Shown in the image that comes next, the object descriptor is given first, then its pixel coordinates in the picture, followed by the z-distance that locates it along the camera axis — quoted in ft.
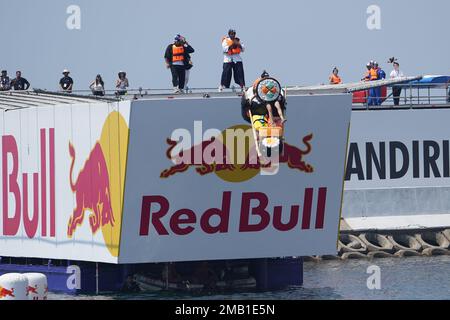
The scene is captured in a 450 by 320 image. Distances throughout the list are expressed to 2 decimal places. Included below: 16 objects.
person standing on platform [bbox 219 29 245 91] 149.59
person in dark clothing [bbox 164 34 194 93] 150.00
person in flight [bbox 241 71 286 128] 130.41
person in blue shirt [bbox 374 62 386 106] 212.84
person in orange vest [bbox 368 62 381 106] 211.61
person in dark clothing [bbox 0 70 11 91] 186.23
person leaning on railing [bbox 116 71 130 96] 160.25
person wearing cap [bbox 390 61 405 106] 213.46
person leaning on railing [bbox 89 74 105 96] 165.26
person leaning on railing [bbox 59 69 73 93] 179.01
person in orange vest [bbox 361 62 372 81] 212.48
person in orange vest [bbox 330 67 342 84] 204.47
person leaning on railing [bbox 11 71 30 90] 181.78
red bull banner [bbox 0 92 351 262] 139.95
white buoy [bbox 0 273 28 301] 126.00
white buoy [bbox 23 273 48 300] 127.65
